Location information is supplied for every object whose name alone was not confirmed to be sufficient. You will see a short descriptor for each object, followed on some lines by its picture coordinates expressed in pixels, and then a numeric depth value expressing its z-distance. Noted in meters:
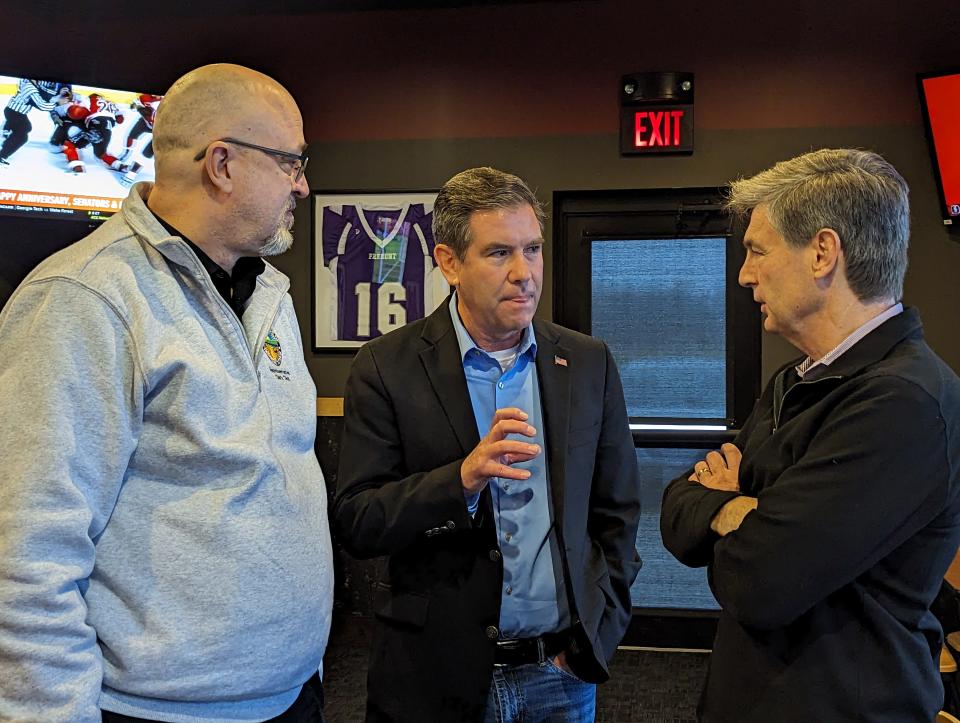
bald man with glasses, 1.19
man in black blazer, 1.81
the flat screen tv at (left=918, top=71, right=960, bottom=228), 4.39
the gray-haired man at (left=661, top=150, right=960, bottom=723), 1.37
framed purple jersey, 4.98
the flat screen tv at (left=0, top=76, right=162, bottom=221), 4.34
